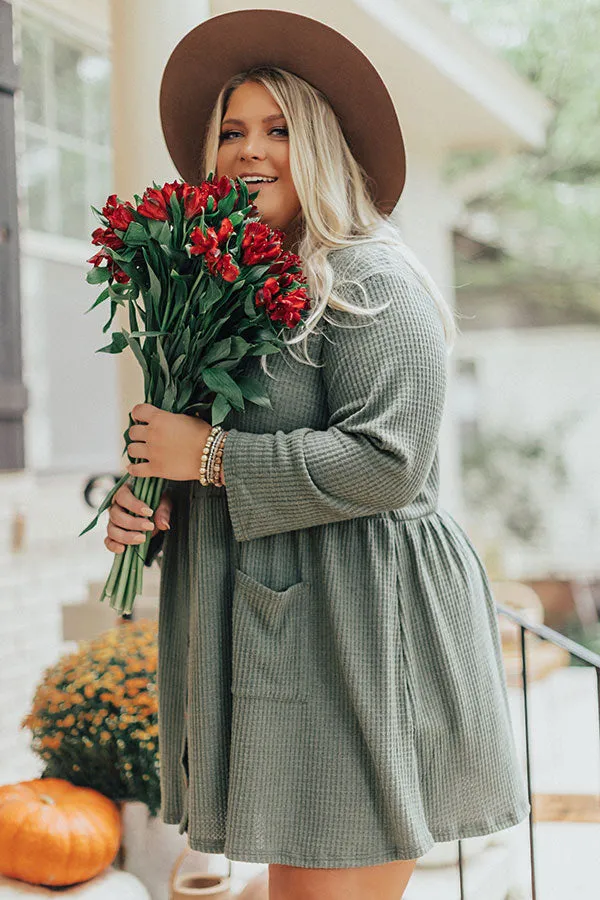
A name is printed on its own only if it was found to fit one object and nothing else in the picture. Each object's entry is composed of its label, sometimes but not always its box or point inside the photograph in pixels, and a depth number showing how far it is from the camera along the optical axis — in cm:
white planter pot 276
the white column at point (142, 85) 318
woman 161
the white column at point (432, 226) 678
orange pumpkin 250
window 529
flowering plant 271
